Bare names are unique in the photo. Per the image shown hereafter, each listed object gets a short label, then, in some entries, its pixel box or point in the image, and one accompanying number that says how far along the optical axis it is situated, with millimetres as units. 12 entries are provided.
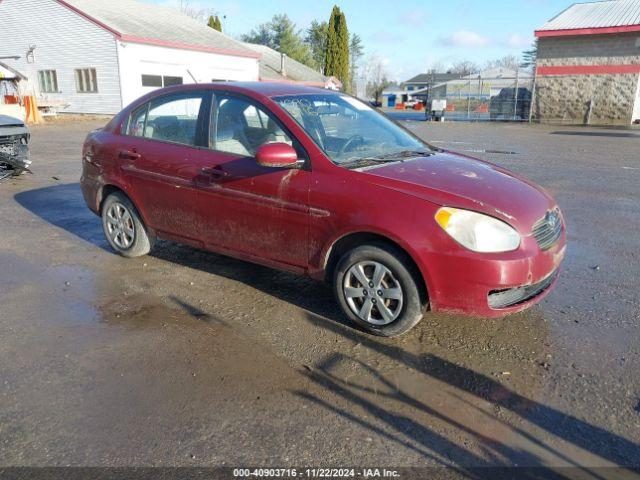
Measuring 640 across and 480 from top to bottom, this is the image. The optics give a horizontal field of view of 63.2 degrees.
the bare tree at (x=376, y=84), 80700
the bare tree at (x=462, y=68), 105938
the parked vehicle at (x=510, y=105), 29062
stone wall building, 25500
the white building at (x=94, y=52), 27328
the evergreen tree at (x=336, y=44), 54219
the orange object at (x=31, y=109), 24609
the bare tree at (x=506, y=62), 106238
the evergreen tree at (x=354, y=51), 93375
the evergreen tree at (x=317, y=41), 74125
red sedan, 3408
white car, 9344
